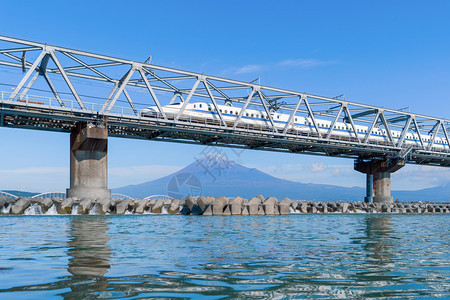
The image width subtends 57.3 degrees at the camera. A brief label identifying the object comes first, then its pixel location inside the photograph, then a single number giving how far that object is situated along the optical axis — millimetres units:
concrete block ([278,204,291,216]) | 36250
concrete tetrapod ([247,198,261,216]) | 33812
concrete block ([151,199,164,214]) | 36781
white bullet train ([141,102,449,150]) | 54419
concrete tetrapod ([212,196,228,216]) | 32225
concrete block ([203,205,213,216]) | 32138
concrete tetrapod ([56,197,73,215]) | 34406
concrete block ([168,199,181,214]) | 35938
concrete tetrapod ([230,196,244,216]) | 33094
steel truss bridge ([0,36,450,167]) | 42969
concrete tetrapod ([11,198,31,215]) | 33084
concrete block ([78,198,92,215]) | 34722
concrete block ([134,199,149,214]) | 36125
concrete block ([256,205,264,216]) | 33938
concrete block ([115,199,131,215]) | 35469
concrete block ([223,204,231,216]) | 32750
